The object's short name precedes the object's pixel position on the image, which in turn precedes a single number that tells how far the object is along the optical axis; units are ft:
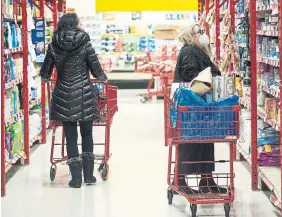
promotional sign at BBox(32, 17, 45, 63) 31.32
